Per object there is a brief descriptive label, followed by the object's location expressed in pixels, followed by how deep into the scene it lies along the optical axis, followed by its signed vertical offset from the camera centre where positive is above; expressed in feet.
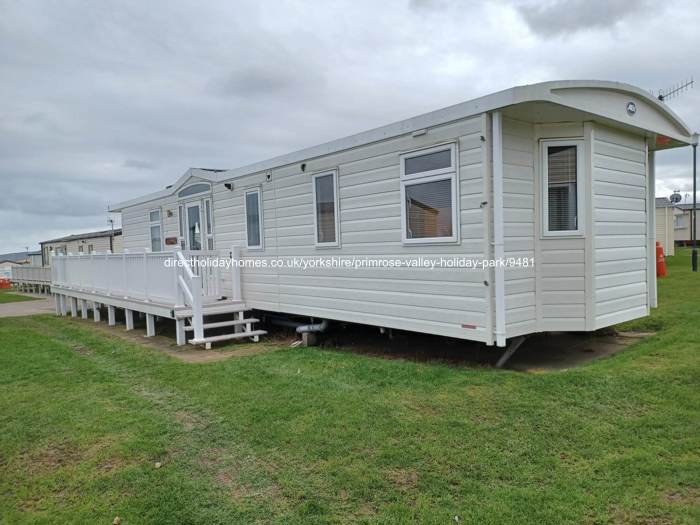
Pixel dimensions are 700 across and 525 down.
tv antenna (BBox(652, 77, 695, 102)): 46.24 +13.54
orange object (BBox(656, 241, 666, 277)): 45.47 -3.43
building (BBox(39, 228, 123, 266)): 91.50 +1.44
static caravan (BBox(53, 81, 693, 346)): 16.66 +0.87
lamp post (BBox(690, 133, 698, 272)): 49.94 +4.36
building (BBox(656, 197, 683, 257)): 84.79 +0.44
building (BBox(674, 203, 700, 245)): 138.92 +0.52
